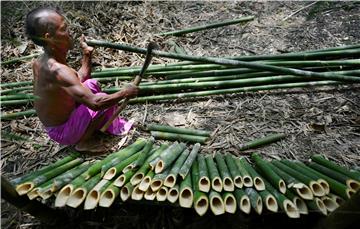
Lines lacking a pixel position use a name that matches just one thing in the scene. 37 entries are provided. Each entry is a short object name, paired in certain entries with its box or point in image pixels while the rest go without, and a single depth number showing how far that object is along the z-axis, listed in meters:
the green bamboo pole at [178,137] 2.88
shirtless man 2.46
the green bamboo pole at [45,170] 2.29
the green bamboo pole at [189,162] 2.30
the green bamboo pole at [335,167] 2.22
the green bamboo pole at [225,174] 2.17
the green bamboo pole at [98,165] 2.32
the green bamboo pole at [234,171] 2.20
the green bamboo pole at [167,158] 2.32
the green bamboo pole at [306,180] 2.11
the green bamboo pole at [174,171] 2.20
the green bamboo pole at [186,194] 2.12
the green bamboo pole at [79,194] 2.14
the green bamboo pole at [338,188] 2.06
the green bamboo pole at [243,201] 2.07
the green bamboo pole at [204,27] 3.92
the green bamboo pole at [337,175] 2.13
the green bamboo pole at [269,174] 2.18
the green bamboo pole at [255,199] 2.08
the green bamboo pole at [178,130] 2.94
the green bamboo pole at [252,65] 2.83
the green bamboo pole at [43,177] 2.19
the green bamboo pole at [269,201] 2.07
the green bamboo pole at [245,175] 2.20
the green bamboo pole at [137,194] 2.15
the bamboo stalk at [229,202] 2.08
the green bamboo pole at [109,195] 2.13
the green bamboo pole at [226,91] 3.19
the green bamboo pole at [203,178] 2.17
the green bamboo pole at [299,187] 2.09
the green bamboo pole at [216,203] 2.08
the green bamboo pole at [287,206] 2.04
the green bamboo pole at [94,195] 2.14
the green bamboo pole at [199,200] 2.09
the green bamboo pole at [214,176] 2.17
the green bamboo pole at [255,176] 2.19
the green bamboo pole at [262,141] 2.80
